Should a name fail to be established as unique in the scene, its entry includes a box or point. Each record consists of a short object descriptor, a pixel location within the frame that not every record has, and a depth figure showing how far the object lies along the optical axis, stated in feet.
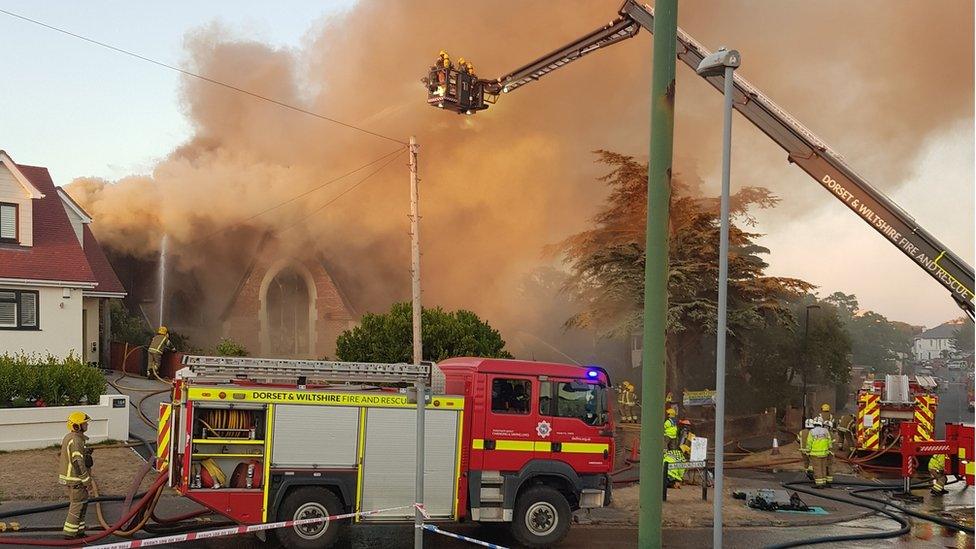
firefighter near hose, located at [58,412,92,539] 37.22
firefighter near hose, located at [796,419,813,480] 63.41
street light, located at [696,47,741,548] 26.76
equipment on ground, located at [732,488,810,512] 52.85
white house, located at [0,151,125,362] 76.95
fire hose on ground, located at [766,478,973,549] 44.36
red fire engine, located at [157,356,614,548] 37.17
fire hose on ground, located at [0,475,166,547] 35.81
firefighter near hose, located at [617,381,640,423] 91.36
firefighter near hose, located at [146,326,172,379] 85.35
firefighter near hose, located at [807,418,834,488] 61.40
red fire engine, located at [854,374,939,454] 72.28
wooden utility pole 64.23
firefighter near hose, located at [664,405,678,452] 60.75
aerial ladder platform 58.54
